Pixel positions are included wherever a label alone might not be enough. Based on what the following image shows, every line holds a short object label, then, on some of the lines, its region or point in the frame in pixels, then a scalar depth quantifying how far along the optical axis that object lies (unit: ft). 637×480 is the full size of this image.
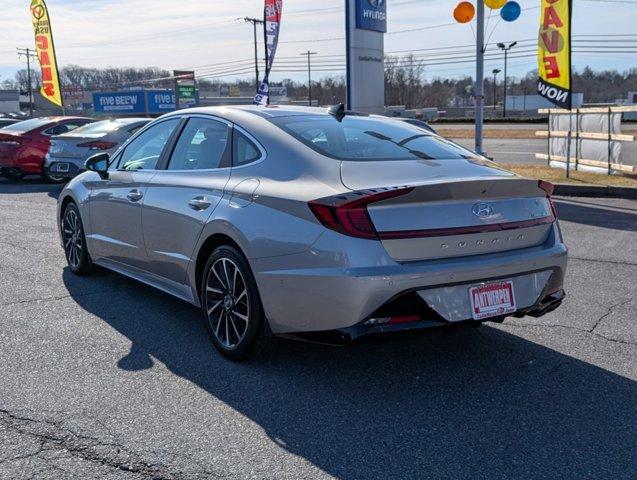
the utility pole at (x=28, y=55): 333.78
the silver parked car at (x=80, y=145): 44.78
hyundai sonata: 11.57
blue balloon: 45.47
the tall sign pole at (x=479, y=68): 46.88
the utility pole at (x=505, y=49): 222.40
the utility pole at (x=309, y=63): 345.72
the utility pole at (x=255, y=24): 229.08
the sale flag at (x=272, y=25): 69.21
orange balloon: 45.73
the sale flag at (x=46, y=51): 78.23
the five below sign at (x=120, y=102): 177.17
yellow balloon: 45.17
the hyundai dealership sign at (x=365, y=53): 52.54
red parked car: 49.98
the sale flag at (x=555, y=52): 43.65
